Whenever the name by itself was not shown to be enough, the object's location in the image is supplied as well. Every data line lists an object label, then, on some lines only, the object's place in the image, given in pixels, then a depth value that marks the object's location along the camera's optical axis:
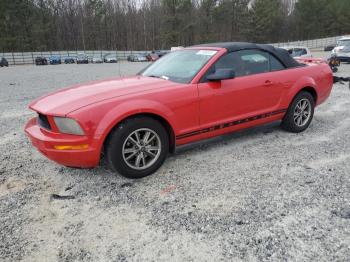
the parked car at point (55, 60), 39.25
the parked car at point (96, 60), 39.78
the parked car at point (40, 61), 37.22
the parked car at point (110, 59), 40.66
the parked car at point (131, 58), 42.36
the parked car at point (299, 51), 14.03
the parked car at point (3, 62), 33.97
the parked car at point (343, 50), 17.64
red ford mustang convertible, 3.33
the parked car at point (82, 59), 39.29
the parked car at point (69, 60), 41.34
